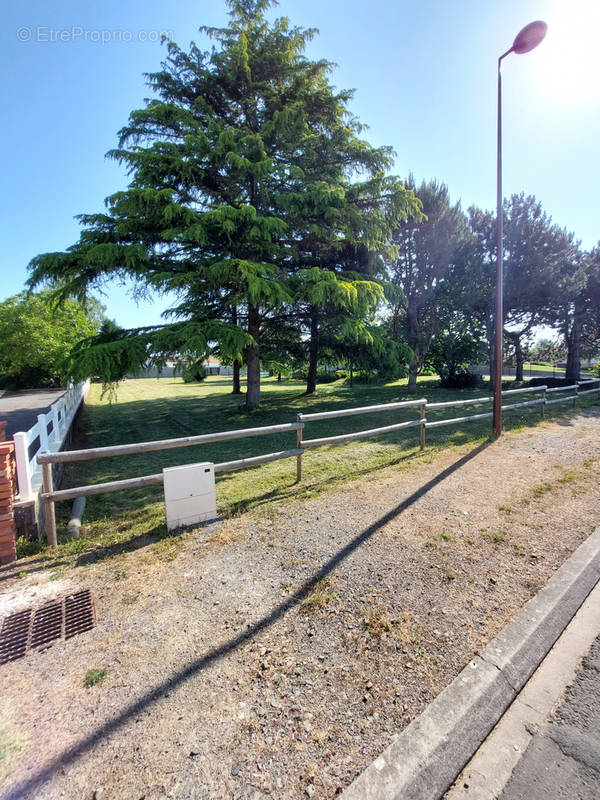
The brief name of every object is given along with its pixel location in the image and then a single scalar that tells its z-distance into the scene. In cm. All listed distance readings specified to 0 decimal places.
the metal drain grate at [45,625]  232
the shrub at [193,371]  1016
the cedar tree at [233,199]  941
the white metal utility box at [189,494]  394
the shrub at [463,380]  2195
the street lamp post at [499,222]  587
